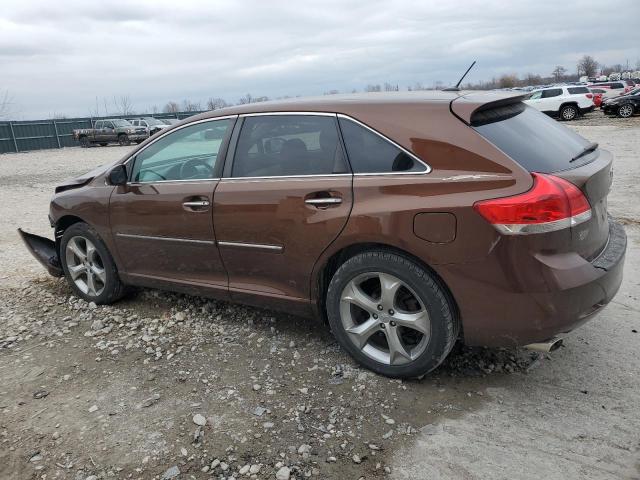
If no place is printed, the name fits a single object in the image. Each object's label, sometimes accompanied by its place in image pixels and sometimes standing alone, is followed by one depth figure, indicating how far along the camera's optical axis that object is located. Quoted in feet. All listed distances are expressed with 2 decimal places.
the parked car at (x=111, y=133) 101.65
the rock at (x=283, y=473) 8.29
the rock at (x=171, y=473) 8.41
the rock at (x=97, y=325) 14.08
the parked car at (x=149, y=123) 102.41
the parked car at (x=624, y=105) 84.58
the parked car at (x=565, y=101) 87.61
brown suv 9.01
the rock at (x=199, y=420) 9.66
